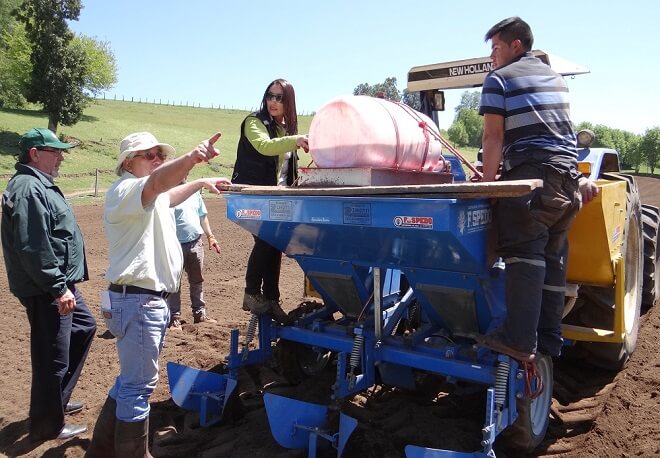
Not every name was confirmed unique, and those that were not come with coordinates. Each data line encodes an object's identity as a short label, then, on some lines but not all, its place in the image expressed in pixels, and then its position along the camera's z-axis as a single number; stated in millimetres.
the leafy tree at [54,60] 31719
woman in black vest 4191
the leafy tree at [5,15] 41000
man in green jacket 3646
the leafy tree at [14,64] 39438
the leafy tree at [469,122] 70825
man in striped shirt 3115
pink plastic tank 3244
